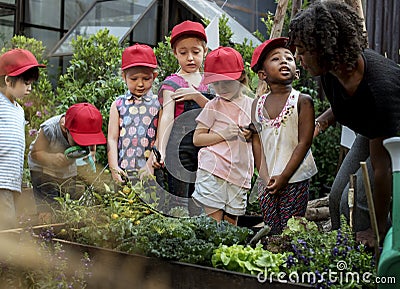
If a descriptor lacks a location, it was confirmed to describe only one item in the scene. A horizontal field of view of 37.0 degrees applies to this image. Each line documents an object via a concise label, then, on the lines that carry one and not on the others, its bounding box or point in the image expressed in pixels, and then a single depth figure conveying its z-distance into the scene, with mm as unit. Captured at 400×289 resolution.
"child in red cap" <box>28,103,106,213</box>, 3557
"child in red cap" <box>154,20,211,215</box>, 3361
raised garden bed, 2305
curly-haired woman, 2305
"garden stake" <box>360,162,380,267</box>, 1769
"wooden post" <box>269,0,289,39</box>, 4457
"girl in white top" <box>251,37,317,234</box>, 3105
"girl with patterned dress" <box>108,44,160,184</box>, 3518
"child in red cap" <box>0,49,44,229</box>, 3477
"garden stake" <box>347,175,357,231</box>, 2287
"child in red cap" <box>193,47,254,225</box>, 3305
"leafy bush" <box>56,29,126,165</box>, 5539
